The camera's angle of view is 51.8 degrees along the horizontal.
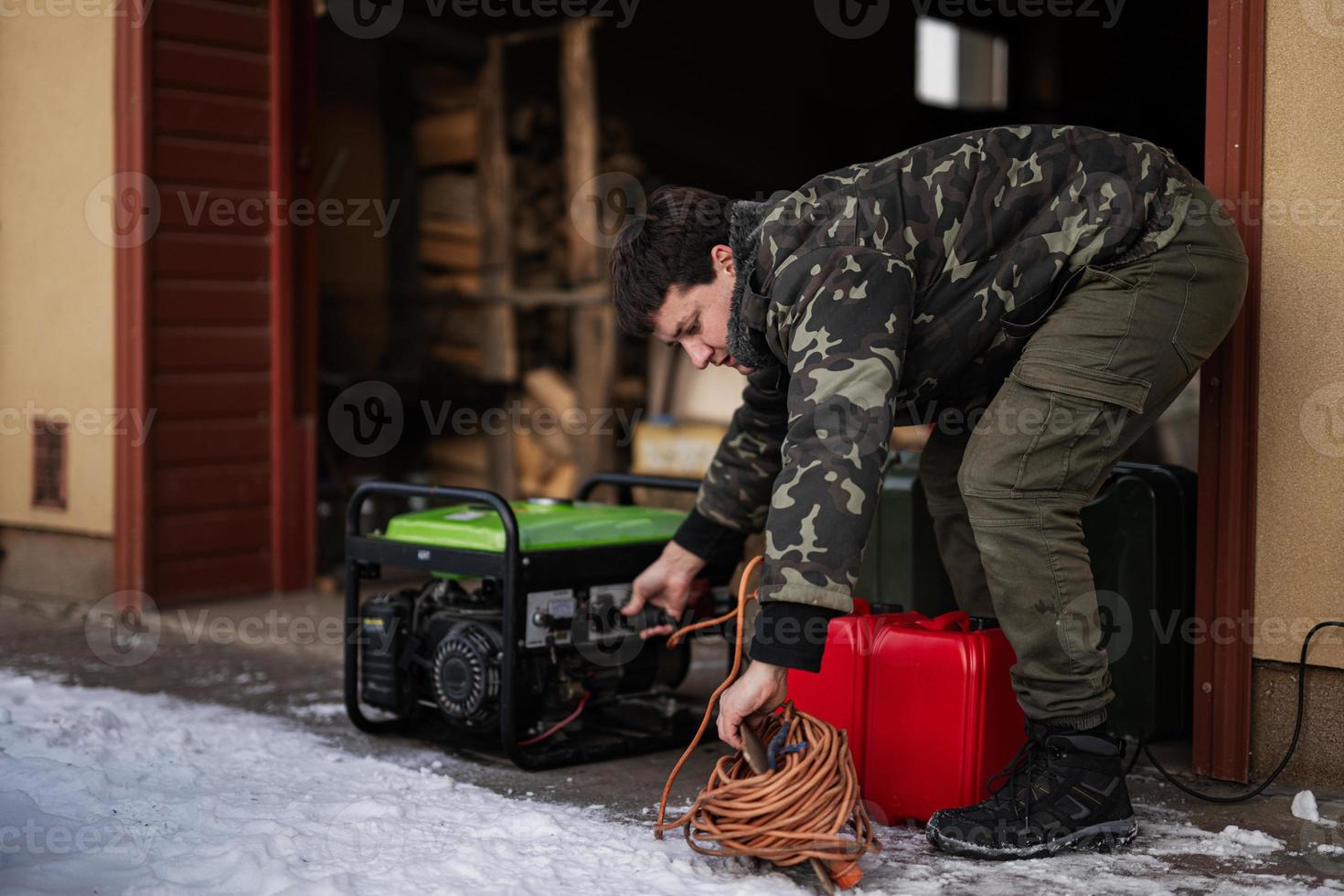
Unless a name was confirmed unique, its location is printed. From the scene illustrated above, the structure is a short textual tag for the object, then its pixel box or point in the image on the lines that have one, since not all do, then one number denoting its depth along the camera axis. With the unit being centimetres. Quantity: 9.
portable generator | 328
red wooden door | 555
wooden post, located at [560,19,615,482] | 660
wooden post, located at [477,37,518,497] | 718
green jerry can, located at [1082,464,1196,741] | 344
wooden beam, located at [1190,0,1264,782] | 311
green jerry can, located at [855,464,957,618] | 374
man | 264
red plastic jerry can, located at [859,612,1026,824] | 277
